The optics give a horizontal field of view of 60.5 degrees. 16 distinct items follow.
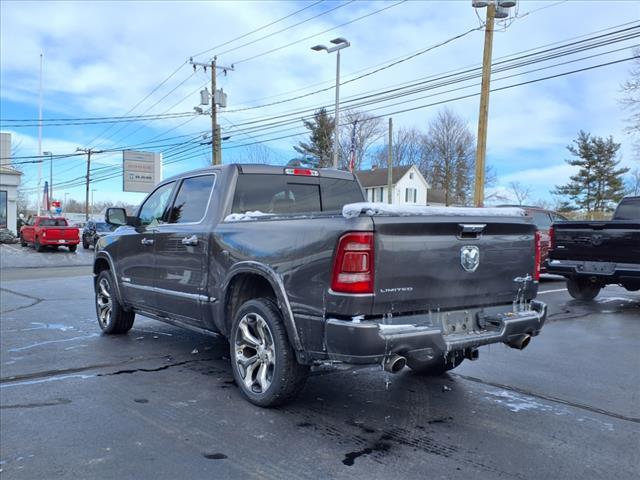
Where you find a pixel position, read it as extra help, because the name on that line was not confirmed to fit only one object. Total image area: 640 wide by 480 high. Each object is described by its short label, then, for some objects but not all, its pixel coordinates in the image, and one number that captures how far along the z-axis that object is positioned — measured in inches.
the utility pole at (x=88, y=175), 2260.6
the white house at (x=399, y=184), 2277.3
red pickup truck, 1026.7
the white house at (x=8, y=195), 1314.0
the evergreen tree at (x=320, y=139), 2097.7
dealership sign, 1956.2
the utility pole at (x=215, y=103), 1194.0
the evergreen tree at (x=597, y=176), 2065.7
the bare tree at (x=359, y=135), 1932.8
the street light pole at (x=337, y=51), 816.9
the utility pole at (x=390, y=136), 1475.1
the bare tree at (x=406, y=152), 2465.6
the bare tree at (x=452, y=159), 2365.9
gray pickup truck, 138.5
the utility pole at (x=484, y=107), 613.0
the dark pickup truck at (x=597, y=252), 345.7
